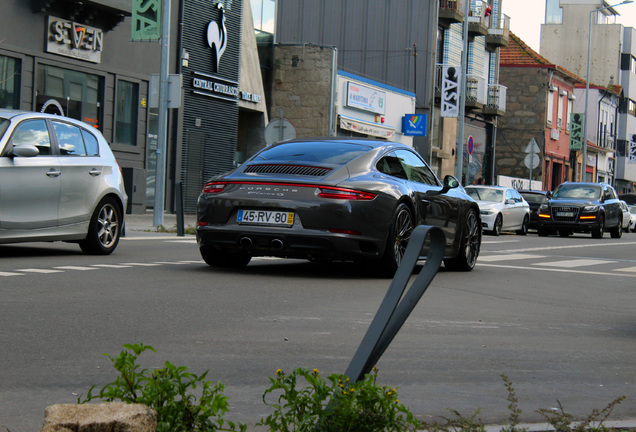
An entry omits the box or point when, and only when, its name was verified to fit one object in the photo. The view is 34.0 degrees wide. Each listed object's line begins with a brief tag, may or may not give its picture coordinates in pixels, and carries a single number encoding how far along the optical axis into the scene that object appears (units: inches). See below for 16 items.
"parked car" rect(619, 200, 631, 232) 1614.4
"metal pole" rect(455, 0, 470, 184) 1542.8
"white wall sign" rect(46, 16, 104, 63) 940.6
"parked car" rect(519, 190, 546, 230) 1416.1
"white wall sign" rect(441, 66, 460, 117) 1775.3
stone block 122.9
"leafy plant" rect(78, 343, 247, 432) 130.3
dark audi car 1251.8
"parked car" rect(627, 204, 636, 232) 1858.5
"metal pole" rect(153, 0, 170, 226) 845.8
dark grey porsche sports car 403.2
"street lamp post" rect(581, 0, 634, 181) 2388.4
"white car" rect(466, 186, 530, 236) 1168.6
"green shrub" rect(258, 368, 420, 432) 130.1
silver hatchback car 432.1
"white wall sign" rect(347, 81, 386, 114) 1600.6
